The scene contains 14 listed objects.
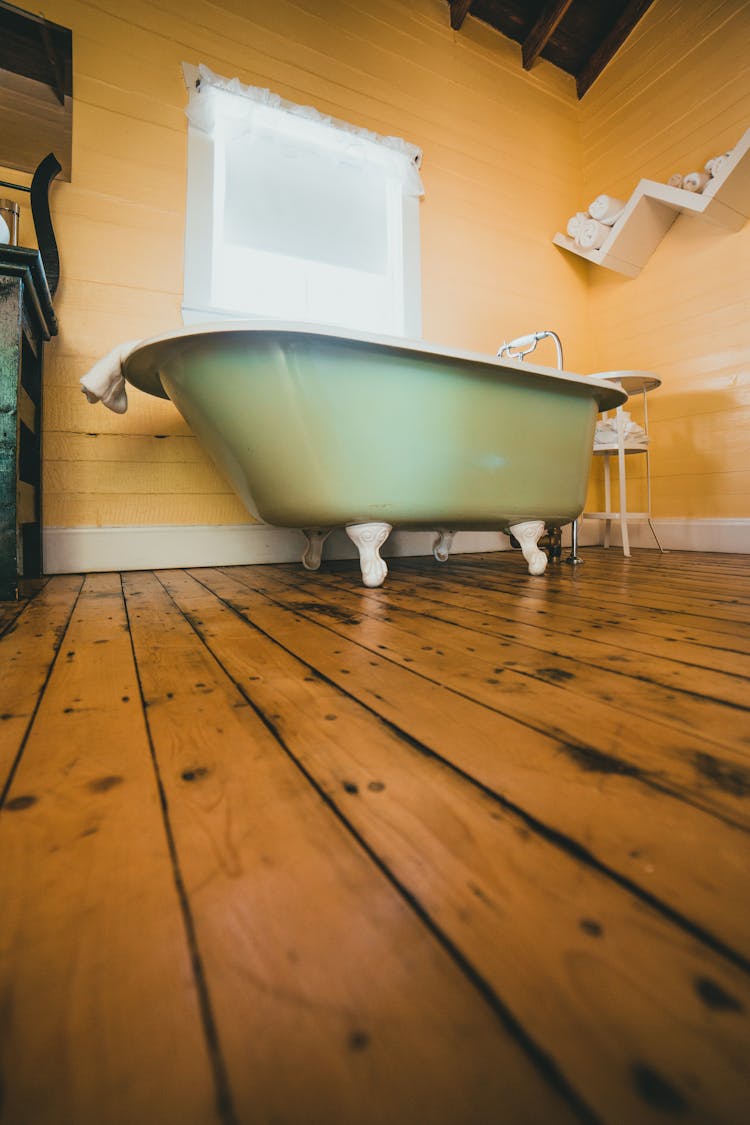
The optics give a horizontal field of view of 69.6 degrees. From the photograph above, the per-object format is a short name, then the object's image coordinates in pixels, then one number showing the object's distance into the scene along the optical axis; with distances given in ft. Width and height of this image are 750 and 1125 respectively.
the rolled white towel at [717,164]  8.66
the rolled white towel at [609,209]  10.20
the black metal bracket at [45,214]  6.32
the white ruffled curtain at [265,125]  7.50
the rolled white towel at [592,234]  10.32
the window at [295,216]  7.53
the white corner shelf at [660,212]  8.57
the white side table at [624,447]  8.79
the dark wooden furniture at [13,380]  4.68
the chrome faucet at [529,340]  7.46
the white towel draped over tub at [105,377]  5.37
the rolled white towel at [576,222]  10.65
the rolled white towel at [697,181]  8.99
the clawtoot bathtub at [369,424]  4.92
